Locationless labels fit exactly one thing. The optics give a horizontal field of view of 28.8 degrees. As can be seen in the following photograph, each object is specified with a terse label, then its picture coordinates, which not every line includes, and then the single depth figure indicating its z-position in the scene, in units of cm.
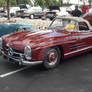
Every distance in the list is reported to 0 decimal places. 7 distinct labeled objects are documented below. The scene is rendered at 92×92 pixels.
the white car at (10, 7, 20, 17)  2614
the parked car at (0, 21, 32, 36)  802
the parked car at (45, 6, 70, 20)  2078
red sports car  448
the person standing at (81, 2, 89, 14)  1448
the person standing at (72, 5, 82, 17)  1108
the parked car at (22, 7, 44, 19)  2297
